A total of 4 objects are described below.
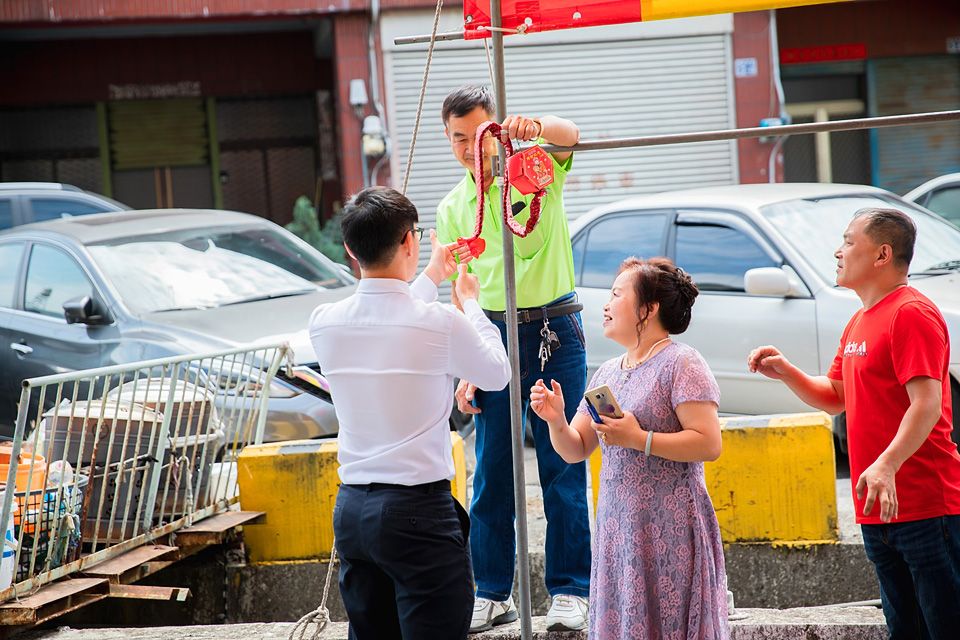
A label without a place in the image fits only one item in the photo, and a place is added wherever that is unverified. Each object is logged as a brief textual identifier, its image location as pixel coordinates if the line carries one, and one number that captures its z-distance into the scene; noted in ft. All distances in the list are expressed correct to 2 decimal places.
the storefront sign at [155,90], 52.19
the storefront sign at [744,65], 47.03
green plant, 43.24
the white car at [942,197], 30.45
